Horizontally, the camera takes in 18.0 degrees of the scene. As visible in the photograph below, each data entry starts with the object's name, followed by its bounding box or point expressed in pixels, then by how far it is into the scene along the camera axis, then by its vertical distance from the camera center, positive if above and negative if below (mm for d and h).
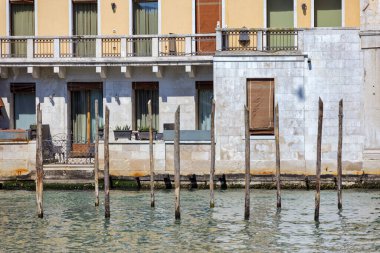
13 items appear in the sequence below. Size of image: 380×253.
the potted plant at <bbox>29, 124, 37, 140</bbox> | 44375 +11
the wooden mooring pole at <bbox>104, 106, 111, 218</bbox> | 34969 -1106
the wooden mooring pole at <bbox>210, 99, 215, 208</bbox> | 36844 -1010
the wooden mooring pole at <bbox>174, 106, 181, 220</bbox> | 34375 -727
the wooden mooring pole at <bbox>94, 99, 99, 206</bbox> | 36938 -919
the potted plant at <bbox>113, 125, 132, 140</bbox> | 43531 -93
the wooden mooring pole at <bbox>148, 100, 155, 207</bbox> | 37650 -1109
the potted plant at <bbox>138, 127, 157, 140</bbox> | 43750 -135
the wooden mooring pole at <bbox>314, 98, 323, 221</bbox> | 33922 -1058
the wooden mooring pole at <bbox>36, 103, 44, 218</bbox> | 34344 -1006
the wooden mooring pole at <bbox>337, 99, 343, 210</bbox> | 36062 -867
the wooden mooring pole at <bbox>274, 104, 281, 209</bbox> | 36250 -1034
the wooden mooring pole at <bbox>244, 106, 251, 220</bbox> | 34197 -855
